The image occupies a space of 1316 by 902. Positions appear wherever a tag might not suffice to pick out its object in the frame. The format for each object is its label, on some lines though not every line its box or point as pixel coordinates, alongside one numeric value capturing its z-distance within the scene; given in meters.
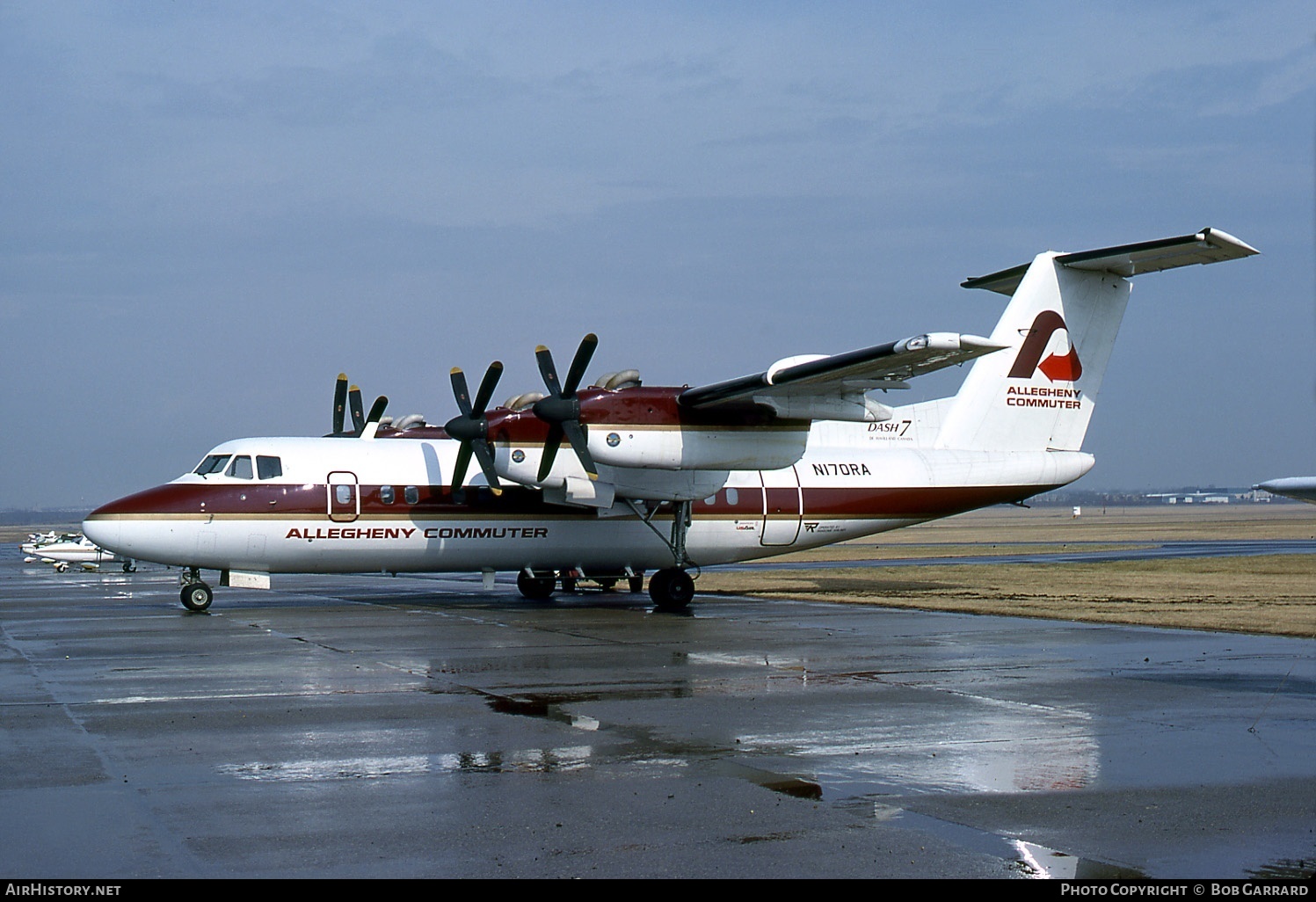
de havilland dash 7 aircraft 22.17
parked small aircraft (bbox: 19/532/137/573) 49.09
